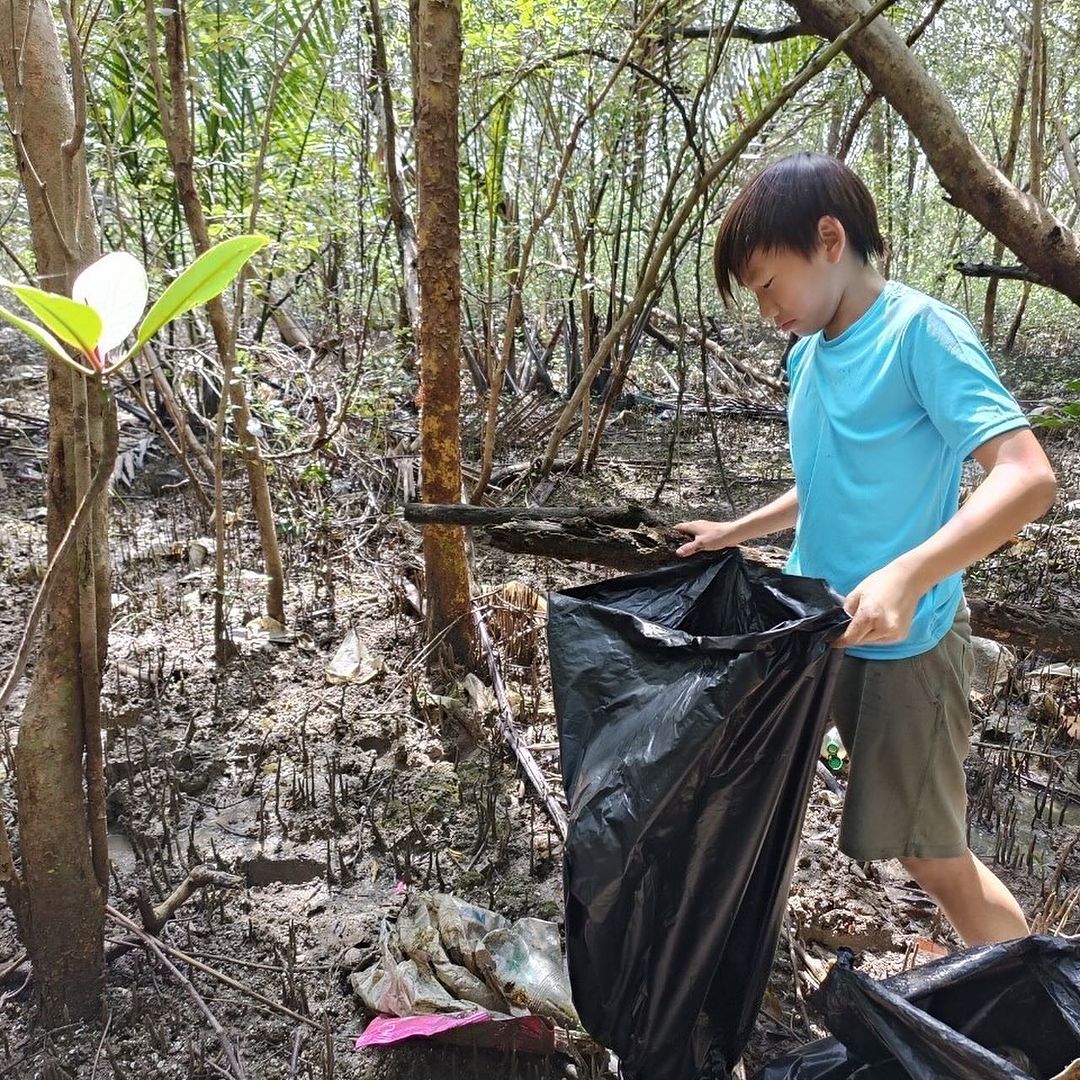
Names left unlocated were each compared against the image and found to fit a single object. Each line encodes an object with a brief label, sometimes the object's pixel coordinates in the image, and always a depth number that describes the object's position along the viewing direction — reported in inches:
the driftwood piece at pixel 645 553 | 73.2
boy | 49.7
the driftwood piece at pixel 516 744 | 79.1
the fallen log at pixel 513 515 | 72.0
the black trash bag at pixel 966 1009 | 43.8
